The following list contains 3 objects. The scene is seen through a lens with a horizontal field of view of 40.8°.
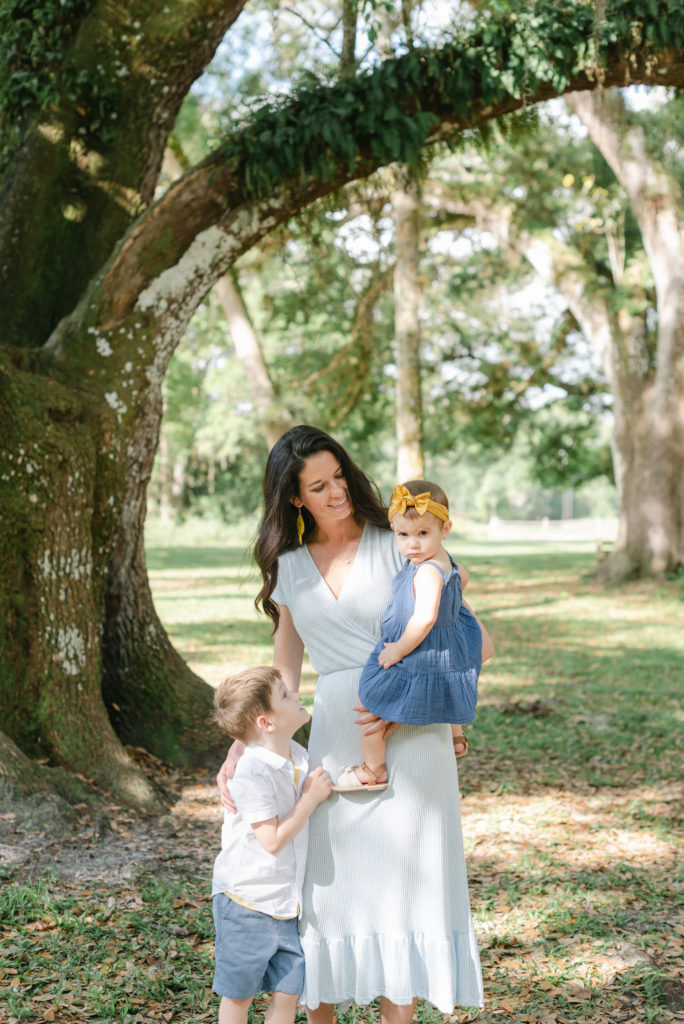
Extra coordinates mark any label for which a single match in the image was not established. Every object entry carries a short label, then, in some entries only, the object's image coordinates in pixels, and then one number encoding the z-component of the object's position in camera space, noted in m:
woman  2.61
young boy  2.46
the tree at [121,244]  4.89
